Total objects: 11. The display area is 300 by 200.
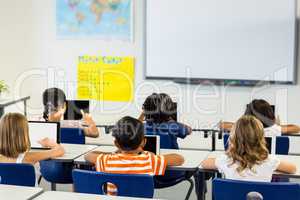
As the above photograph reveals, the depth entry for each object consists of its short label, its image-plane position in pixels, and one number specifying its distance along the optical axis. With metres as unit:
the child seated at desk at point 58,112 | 5.01
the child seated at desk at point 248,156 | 3.38
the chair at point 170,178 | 4.51
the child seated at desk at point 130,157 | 3.43
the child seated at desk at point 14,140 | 3.62
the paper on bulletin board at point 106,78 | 7.09
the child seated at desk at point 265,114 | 4.64
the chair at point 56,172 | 4.52
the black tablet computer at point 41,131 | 4.23
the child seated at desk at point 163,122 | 4.83
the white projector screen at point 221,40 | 6.37
